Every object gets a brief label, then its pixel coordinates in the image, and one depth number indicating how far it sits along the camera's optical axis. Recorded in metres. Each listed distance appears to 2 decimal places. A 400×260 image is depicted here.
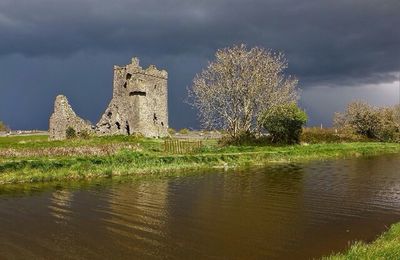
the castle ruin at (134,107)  65.38
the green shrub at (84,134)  56.21
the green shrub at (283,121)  52.47
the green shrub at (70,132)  57.98
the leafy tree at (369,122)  77.50
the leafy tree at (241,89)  54.53
